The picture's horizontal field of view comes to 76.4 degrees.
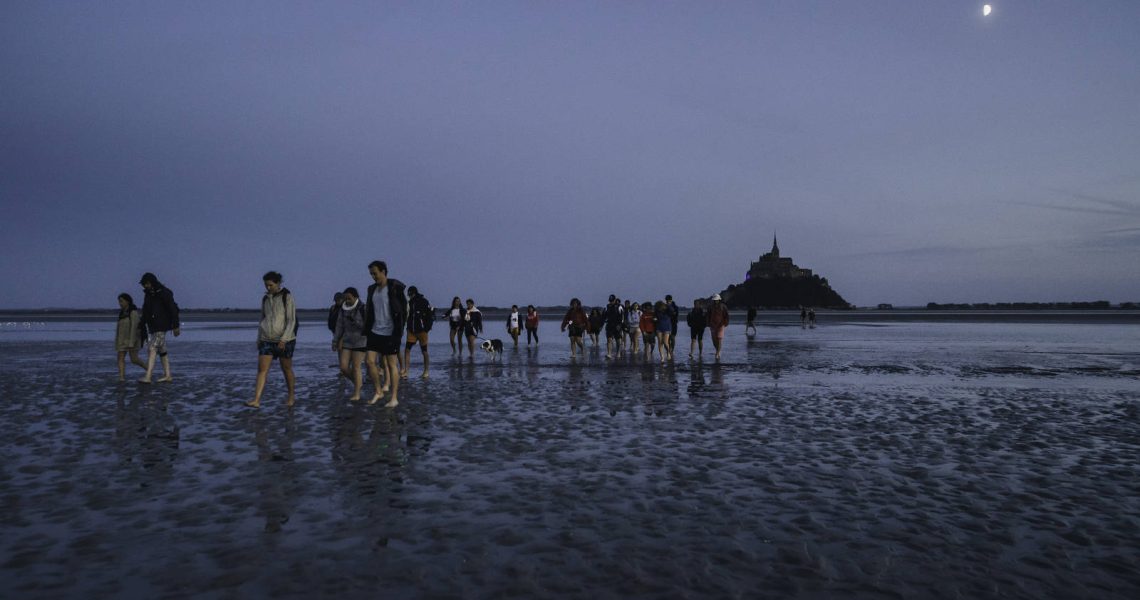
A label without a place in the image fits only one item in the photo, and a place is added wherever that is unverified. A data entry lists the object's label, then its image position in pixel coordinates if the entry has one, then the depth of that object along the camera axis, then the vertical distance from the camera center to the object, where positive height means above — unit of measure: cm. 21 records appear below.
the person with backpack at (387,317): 1223 +5
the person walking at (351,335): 1330 -27
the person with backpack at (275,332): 1194 -17
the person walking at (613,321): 2475 -14
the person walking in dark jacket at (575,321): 2434 -13
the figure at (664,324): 2245 -25
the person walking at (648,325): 2358 -29
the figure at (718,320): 2288 -16
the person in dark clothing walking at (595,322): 2853 -20
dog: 2370 -94
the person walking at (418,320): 1759 -1
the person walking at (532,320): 2942 -8
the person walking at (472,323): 2286 -15
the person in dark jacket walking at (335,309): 1527 +29
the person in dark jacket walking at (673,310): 2213 +18
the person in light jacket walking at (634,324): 2659 -28
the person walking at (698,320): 2353 -15
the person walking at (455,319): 2433 +0
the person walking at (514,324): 2962 -26
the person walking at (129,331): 1606 -16
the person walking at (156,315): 1561 +18
